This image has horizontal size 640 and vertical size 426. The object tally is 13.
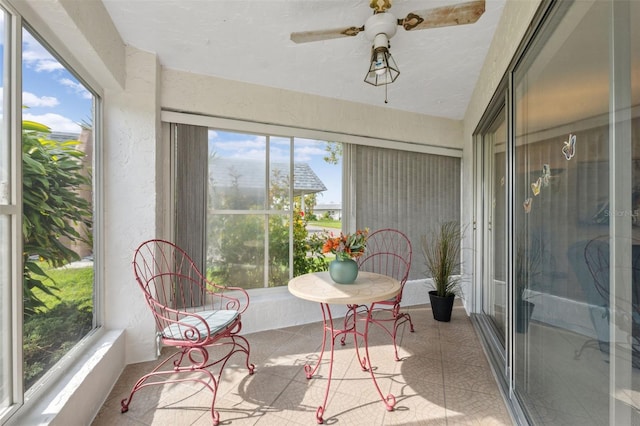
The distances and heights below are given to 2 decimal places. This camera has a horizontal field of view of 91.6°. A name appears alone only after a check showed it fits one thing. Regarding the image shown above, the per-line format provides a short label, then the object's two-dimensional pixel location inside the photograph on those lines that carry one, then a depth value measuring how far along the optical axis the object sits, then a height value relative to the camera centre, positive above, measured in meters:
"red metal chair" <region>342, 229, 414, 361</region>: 3.81 -0.54
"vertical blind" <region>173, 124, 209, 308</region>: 2.96 +0.23
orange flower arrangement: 2.27 -0.23
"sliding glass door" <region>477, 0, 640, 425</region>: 0.89 -0.01
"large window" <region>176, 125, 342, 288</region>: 3.02 +0.13
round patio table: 1.91 -0.51
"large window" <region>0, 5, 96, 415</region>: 1.40 -0.01
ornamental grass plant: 3.48 -0.56
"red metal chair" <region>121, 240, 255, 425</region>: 1.95 -0.76
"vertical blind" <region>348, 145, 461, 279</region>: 3.86 +0.31
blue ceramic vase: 2.24 -0.41
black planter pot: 3.49 -1.05
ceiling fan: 1.58 +1.05
